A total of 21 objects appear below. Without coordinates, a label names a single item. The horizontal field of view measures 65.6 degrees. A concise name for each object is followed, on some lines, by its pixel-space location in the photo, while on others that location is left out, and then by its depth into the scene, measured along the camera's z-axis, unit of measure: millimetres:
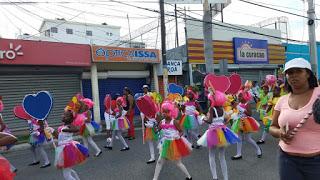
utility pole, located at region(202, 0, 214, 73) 9282
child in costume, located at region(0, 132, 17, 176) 2429
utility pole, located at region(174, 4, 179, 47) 17513
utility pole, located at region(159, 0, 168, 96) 11397
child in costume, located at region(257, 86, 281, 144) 6521
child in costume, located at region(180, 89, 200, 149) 6556
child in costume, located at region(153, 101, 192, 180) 4315
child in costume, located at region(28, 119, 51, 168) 5974
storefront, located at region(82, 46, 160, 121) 11928
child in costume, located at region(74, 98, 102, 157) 6064
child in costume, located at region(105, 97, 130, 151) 7263
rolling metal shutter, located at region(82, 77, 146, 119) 12319
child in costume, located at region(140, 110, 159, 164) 5663
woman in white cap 2081
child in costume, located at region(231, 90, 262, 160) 5679
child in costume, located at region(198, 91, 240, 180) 4245
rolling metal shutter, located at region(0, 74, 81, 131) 10475
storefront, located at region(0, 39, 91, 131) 10149
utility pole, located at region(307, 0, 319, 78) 11247
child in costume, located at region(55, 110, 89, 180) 4160
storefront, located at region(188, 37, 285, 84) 14986
